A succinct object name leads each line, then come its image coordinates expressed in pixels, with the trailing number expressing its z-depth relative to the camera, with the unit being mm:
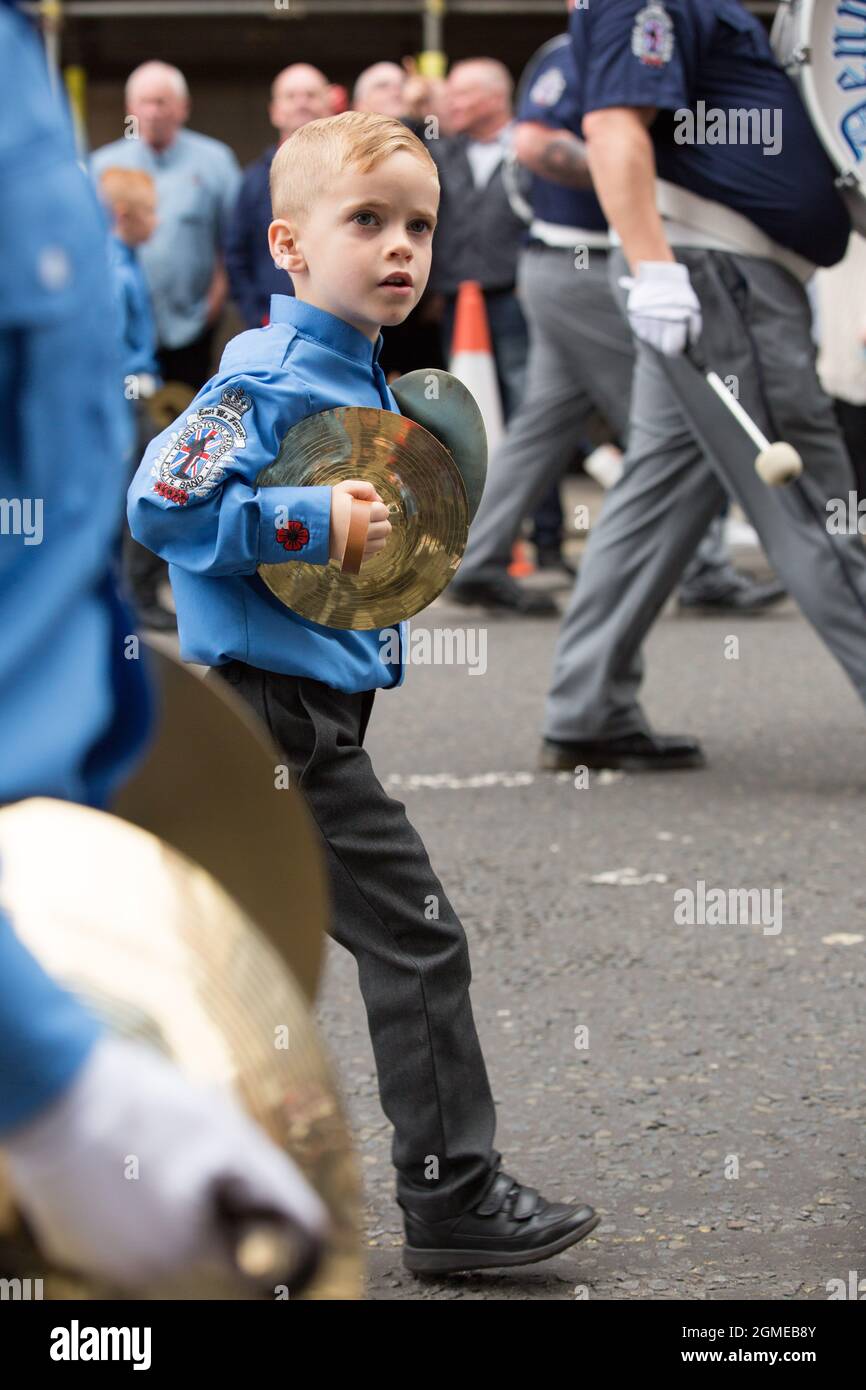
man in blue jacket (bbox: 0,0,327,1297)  1885
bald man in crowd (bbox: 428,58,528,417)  16263
